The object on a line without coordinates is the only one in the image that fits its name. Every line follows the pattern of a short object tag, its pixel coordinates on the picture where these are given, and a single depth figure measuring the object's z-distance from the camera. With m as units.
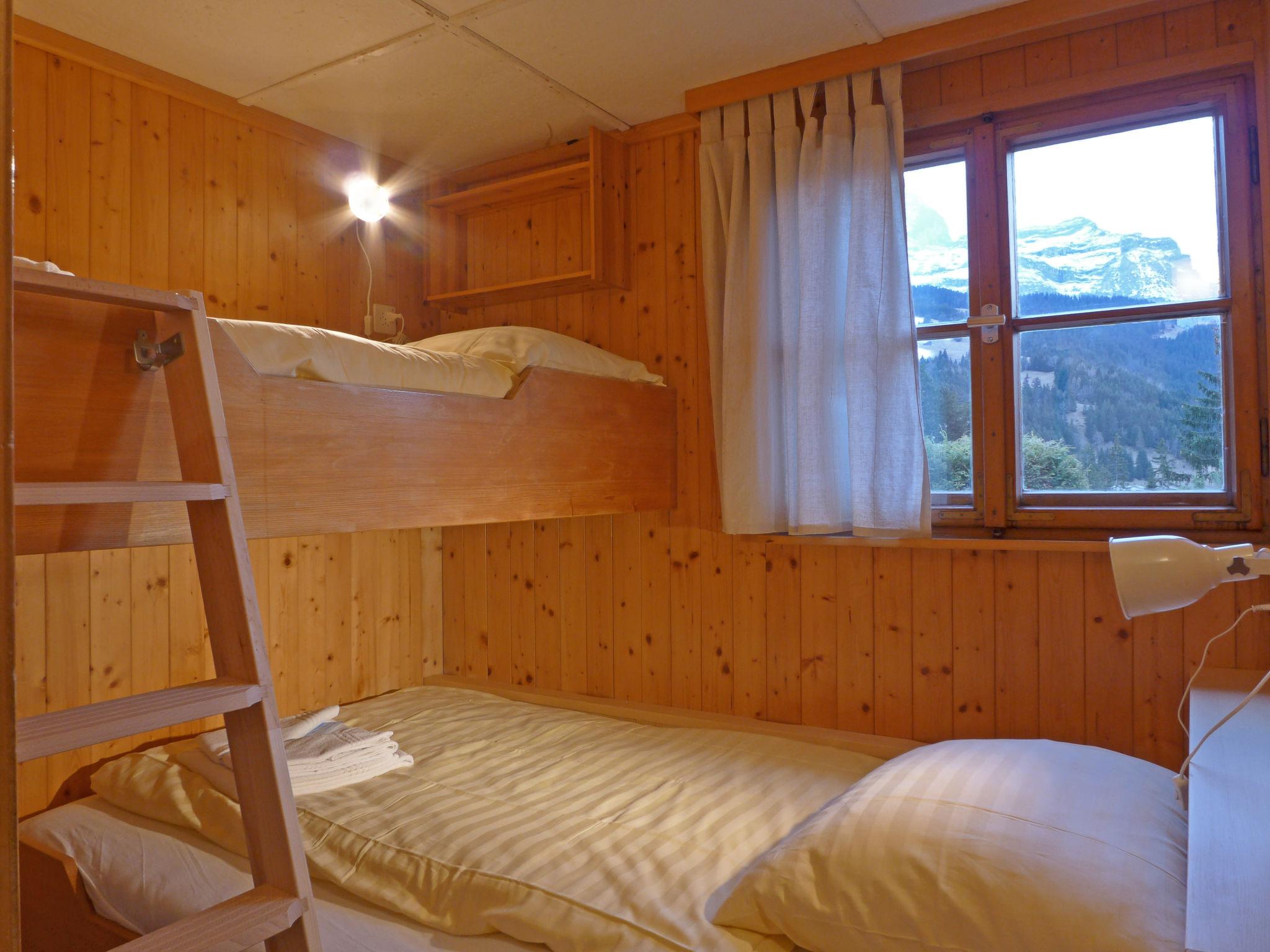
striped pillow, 1.14
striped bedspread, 1.40
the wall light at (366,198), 2.82
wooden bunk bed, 1.09
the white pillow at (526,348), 2.16
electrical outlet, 2.96
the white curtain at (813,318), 2.21
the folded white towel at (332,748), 1.98
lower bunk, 1.21
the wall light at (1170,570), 0.94
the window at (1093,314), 2.00
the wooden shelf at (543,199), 2.67
